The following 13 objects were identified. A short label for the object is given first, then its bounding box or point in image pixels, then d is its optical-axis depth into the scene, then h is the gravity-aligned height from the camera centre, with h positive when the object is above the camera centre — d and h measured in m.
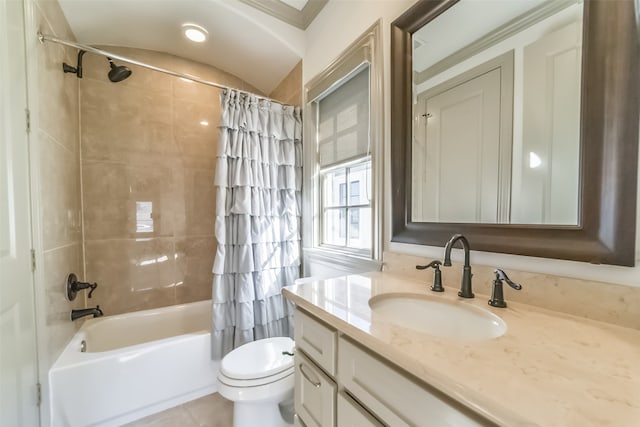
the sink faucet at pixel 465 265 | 0.86 -0.20
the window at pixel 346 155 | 1.36 +0.34
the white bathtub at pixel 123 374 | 1.31 -0.99
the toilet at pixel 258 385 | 1.18 -0.85
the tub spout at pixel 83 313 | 1.52 -0.66
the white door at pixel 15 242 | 0.91 -0.14
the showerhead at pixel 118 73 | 1.81 +0.97
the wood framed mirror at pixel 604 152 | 0.61 +0.14
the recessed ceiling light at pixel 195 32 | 1.84 +1.30
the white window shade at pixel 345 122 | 1.55 +0.57
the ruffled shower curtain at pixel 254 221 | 1.66 -0.11
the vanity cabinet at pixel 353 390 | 0.49 -0.45
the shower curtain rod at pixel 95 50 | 1.23 +0.87
